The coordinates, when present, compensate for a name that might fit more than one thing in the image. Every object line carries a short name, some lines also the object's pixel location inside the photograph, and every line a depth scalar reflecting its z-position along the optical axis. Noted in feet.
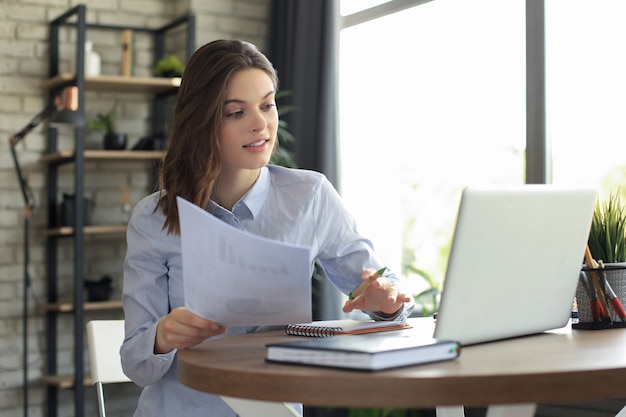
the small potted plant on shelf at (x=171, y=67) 14.26
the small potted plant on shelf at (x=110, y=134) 14.17
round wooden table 3.21
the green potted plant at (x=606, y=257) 5.33
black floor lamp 12.54
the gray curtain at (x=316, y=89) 13.60
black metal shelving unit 13.09
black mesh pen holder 5.22
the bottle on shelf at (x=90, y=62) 13.97
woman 5.41
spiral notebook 4.86
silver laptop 4.00
